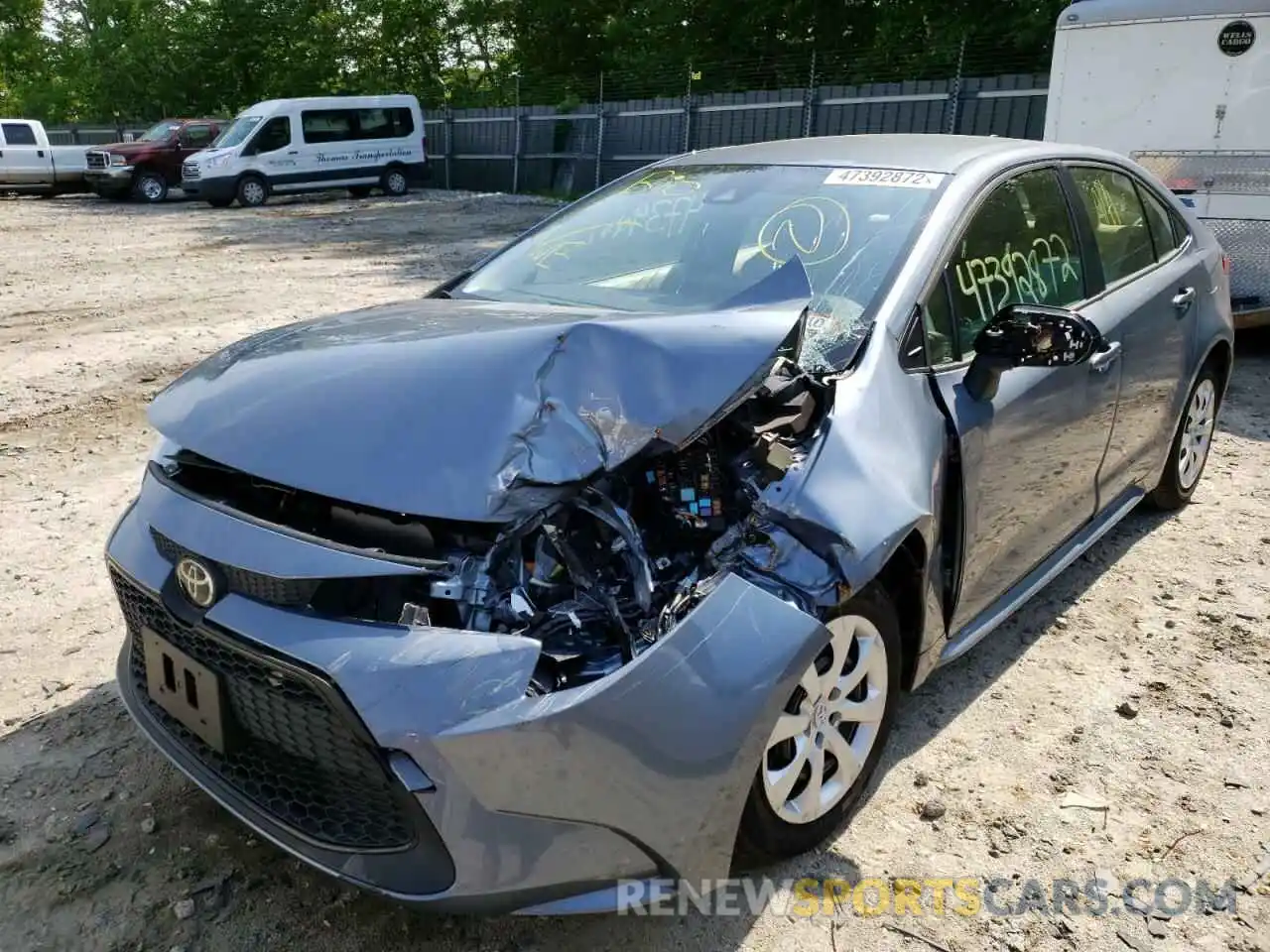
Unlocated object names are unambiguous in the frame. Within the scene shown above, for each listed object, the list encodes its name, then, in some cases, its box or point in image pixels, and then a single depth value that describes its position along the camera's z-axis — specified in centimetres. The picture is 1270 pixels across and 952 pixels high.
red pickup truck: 2189
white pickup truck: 2198
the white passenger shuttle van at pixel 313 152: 2039
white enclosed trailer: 695
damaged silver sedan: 186
